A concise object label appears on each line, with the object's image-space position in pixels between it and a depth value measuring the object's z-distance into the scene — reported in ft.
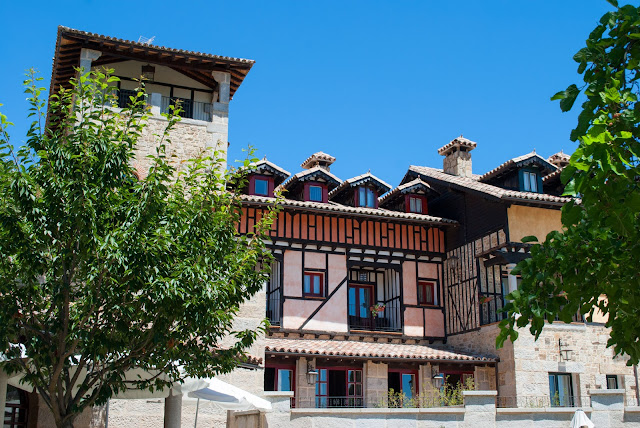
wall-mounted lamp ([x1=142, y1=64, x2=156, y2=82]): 62.28
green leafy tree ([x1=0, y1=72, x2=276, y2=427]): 28.12
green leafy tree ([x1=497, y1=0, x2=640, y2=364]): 16.60
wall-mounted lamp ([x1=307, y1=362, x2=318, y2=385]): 64.44
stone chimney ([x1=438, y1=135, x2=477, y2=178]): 83.15
